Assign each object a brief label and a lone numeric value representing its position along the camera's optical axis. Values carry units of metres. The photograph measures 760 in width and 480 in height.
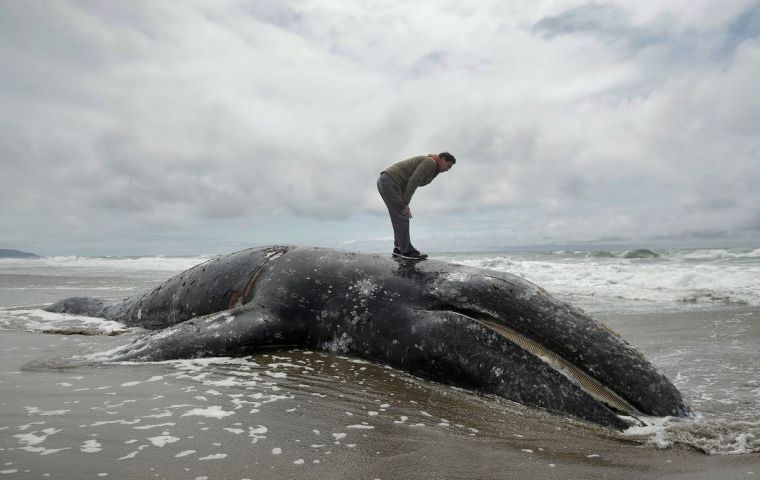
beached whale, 4.64
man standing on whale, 7.16
